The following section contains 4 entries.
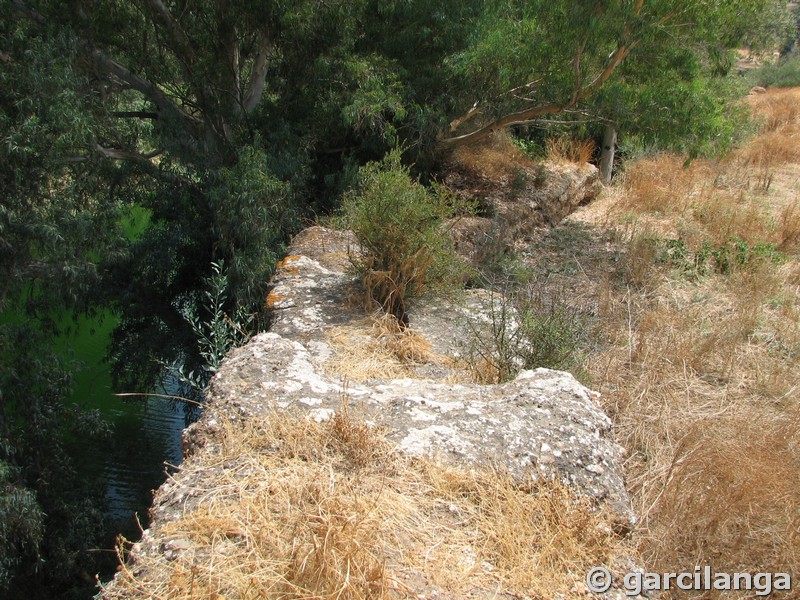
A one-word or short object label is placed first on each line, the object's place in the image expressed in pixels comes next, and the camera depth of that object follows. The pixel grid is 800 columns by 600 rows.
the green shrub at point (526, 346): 4.23
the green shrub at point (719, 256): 7.62
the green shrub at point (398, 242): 5.18
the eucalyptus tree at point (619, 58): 7.32
